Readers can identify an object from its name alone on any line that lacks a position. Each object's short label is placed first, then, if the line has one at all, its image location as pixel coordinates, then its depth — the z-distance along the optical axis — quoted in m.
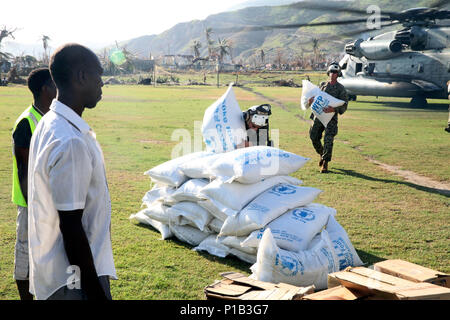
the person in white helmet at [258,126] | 5.57
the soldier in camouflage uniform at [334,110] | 8.69
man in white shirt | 1.77
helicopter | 19.05
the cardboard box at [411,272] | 3.14
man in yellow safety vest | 3.00
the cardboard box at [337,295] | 2.82
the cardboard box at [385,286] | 2.69
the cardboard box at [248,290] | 2.87
